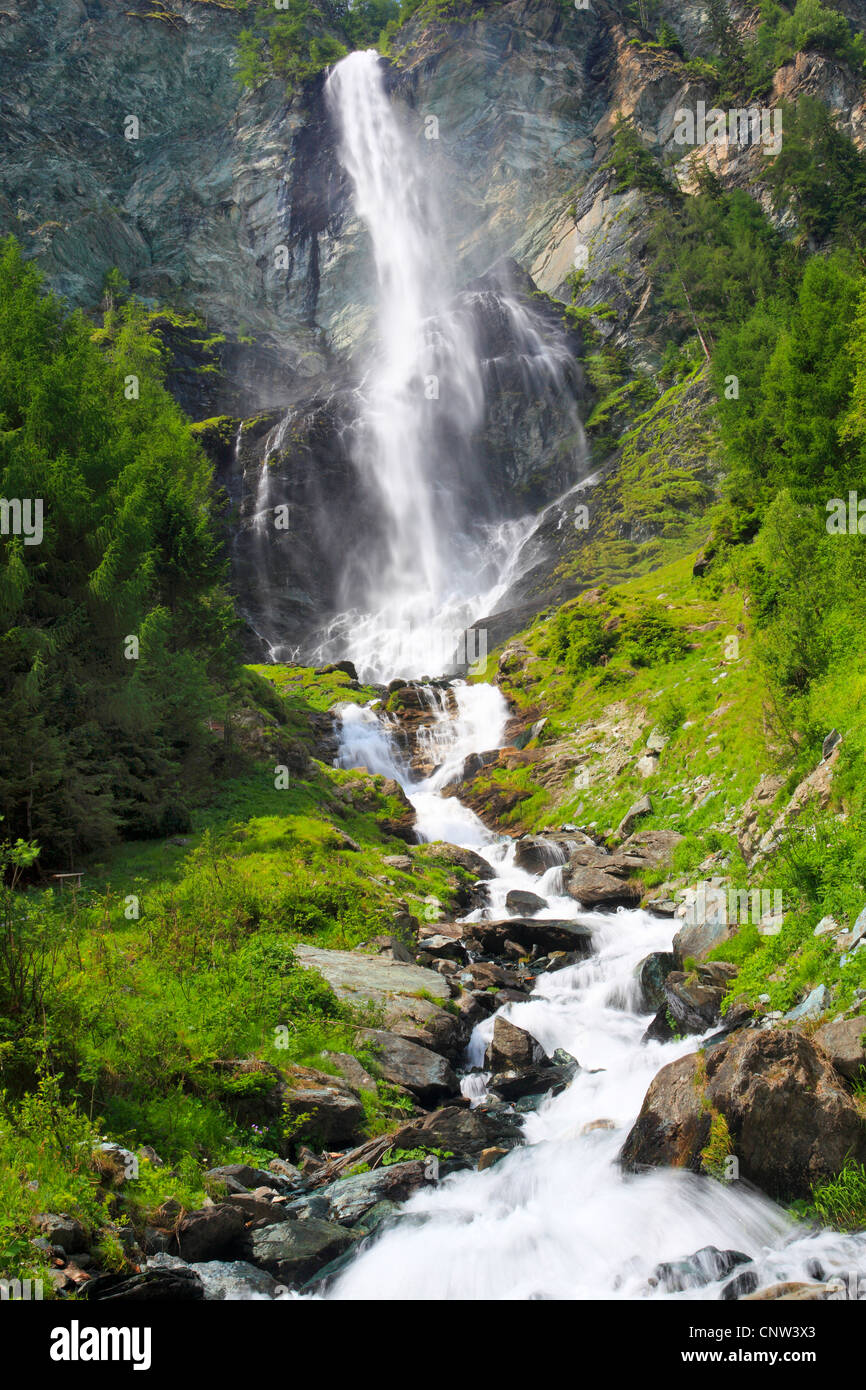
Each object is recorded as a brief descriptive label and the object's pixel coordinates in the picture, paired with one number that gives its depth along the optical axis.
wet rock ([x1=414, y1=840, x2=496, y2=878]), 21.70
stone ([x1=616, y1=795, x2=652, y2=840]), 20.28
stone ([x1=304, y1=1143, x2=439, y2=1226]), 7.43
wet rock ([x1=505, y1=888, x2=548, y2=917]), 18.22
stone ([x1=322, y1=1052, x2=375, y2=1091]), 9.57
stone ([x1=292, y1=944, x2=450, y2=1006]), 11.49
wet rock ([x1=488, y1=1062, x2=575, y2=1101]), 10.50
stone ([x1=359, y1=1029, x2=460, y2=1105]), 10.13
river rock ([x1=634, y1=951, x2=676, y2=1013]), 12.38
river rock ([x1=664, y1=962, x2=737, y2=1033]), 10.43
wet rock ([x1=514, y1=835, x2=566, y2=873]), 21.38
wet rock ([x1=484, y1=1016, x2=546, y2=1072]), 11.11
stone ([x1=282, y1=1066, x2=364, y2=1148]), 8.66
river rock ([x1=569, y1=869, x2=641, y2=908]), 17.42
